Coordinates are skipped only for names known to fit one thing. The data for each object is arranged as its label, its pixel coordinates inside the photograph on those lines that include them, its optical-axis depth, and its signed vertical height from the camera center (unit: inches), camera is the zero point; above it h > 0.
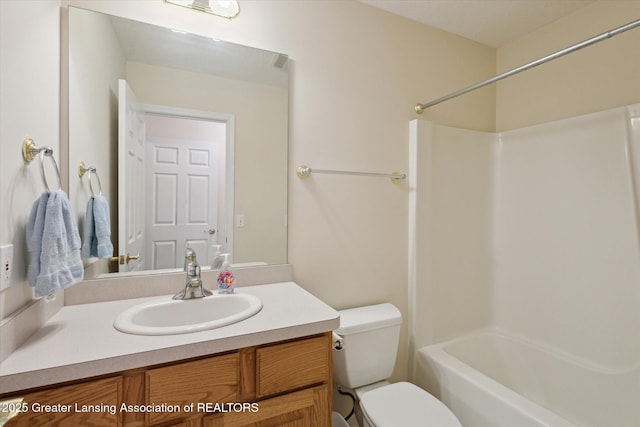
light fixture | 54.3 +36.1
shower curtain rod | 42.6 +25.3
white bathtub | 54.2 -34.9
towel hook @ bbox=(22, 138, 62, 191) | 35.7 +6.8
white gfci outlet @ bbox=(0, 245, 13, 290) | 30.9 -5.6
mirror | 49.6 +12.4
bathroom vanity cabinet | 30.7 -20.2
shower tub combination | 61.9 -13.2
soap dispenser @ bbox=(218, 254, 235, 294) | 52.0 -11.9
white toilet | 50.1 -31.1
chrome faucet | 49.6 -11.6
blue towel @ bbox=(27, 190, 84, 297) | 33.9 -4.0
